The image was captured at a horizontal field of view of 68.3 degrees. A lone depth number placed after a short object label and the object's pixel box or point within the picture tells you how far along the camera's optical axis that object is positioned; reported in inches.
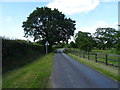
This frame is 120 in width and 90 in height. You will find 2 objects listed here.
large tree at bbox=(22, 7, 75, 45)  978.7
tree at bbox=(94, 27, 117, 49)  1907.5
